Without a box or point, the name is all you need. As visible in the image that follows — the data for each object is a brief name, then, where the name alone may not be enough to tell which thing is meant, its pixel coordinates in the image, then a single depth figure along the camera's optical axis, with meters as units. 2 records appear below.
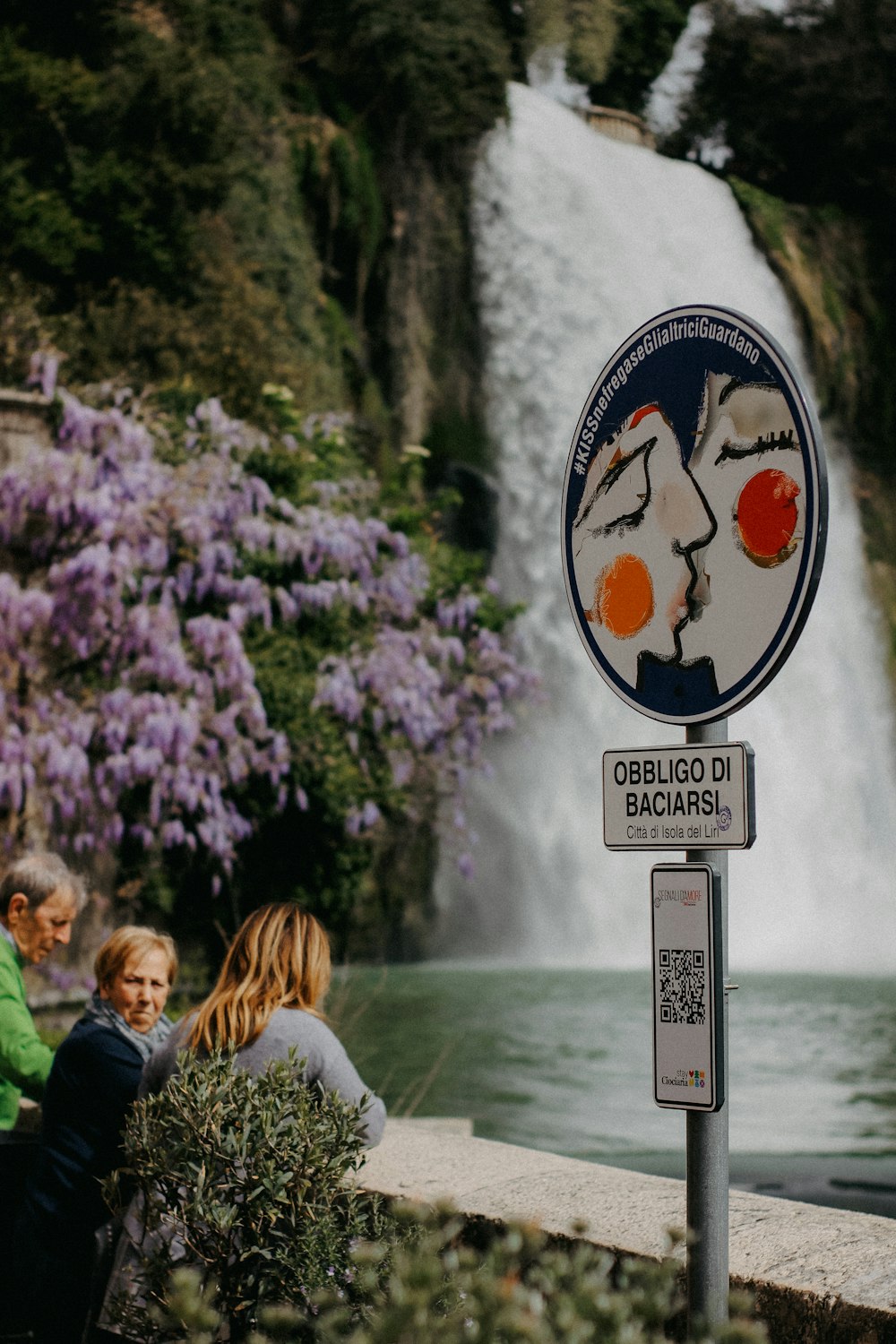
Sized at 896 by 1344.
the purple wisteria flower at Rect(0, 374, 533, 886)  11.31
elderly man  4.38
